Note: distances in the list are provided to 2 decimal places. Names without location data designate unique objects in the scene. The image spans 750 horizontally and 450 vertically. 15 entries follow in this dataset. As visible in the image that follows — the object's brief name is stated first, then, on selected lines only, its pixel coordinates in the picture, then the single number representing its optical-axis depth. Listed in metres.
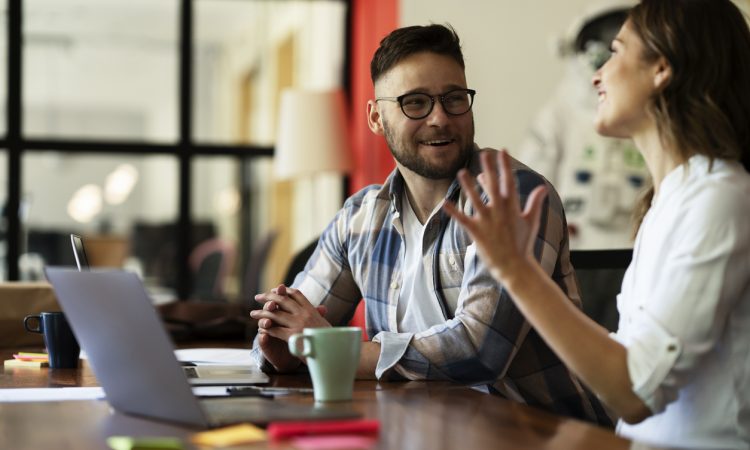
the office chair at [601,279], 2.19
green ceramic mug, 1.40
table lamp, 5.24
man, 1.74
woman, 1.31
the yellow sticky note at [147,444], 1.04
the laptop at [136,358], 1.18
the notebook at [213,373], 1.60
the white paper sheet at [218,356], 1.95
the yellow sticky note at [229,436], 1.09
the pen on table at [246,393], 1.45
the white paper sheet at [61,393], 1.46
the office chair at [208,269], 5.99
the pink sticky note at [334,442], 1.05
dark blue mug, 1.90
